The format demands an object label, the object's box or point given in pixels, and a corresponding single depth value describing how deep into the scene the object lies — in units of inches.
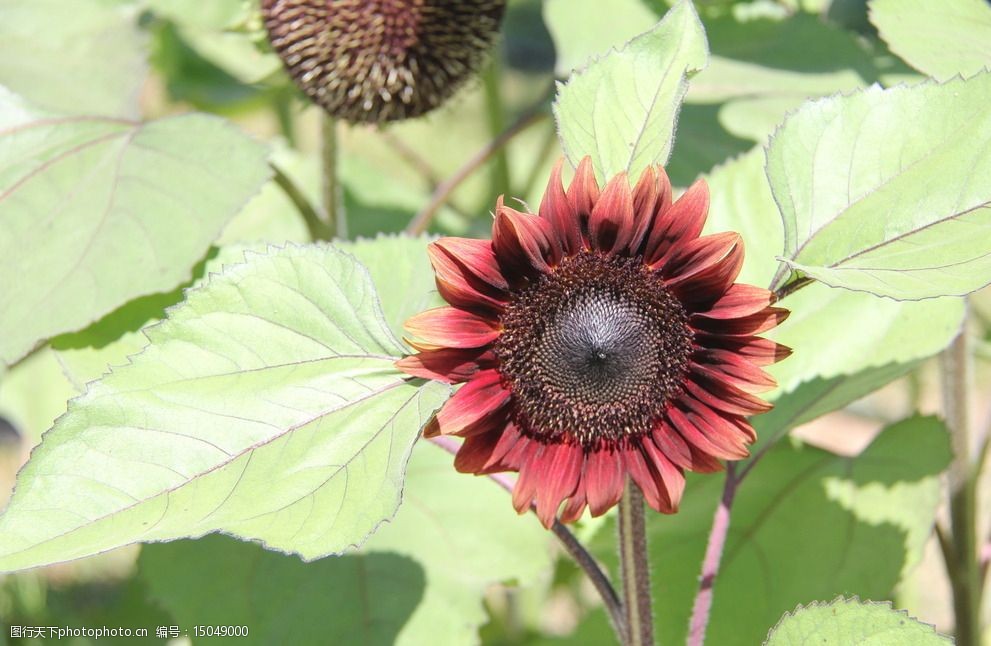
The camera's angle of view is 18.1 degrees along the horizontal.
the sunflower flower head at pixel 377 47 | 49.6
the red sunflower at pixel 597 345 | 41.1
